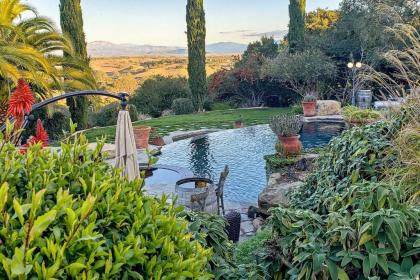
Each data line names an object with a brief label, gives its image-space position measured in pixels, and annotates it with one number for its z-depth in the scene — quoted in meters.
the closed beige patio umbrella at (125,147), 2.94
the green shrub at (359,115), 6.52
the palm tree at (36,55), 7.56
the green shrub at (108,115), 15.38
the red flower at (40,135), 2.31
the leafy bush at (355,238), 1.51
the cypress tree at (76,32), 13.06
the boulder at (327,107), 13.33
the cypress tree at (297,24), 18.20
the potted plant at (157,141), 10.84
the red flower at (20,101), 2.25
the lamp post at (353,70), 13.01
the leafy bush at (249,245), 3.65
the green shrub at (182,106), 18.36
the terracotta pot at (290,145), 7.26
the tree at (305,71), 16.22
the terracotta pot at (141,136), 9.20
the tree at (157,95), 19.01
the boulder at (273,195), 5.36
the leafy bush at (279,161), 7.00
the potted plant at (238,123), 13.14
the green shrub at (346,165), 2.72
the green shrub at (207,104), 19.15
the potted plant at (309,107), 13.04
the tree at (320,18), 23.50
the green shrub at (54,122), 11.77
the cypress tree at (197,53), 18.23
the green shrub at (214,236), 1.92
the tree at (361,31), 15.02
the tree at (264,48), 21.10
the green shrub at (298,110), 14.37
